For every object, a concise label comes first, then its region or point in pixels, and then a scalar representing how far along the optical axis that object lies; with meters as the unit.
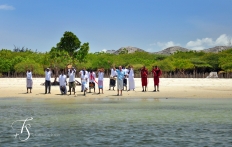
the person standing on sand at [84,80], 24.98
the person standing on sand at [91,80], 25.72
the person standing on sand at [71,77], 24.83
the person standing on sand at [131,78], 27.00
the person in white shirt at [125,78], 26.72
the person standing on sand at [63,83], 25.34
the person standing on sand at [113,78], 27.61
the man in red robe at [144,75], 26.72
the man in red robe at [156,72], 26.64
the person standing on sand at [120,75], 24.00
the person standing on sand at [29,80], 26.20
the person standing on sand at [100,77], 25.61
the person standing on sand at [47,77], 25.39
